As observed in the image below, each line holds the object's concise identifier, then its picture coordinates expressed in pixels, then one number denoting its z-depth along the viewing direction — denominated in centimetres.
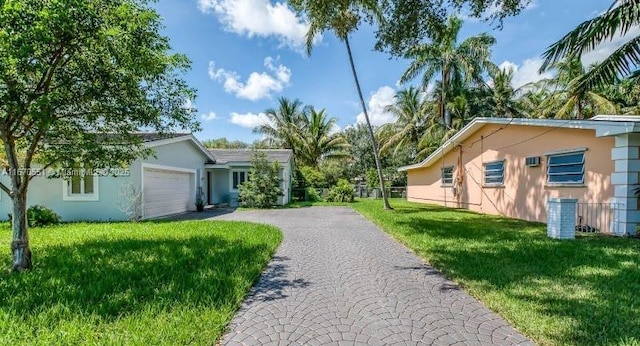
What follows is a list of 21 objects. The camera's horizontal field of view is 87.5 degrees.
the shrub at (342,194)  2397
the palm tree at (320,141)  2933
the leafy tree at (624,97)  2012
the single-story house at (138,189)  1297
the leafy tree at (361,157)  3759
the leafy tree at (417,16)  888
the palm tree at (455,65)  2267
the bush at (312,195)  2584
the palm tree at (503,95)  2669
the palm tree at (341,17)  1047
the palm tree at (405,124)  2802
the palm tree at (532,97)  2751
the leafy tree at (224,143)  5266
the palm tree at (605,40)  713
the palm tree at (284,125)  2959
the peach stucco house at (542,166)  887
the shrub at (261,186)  1884
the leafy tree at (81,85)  439
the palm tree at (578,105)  1908
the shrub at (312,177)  2671
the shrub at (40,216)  1127
